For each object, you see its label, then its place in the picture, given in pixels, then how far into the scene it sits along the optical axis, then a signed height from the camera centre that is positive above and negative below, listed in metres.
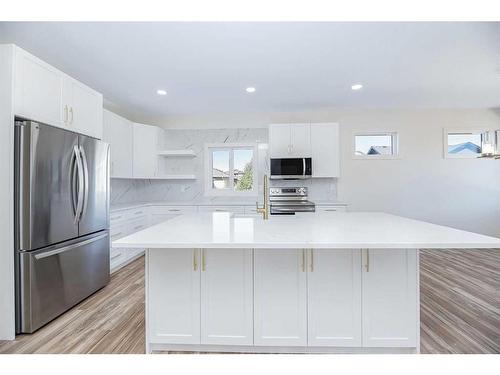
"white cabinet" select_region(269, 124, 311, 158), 4.58 +0.81
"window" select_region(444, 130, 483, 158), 4.81 +0.79
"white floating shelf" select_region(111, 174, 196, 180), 4.77 +0.22
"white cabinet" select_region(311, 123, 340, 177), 4.55 +0.64
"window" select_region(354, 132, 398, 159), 4.93 +0.80
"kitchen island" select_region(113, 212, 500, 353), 1.69 -0.68
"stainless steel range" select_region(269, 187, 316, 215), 4.56 -0.13
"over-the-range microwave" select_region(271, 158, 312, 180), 4.43 +0.35
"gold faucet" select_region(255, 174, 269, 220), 2.24 -0.15
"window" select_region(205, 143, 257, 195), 5.05 +0.36
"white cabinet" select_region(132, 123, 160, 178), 4.51 +0.66
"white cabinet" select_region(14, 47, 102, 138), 2.03 +0.80
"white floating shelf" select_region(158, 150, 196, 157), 4.76 +0.65
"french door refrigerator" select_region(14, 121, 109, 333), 1.99 -0.24
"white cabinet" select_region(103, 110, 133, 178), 3.73 +0.70
